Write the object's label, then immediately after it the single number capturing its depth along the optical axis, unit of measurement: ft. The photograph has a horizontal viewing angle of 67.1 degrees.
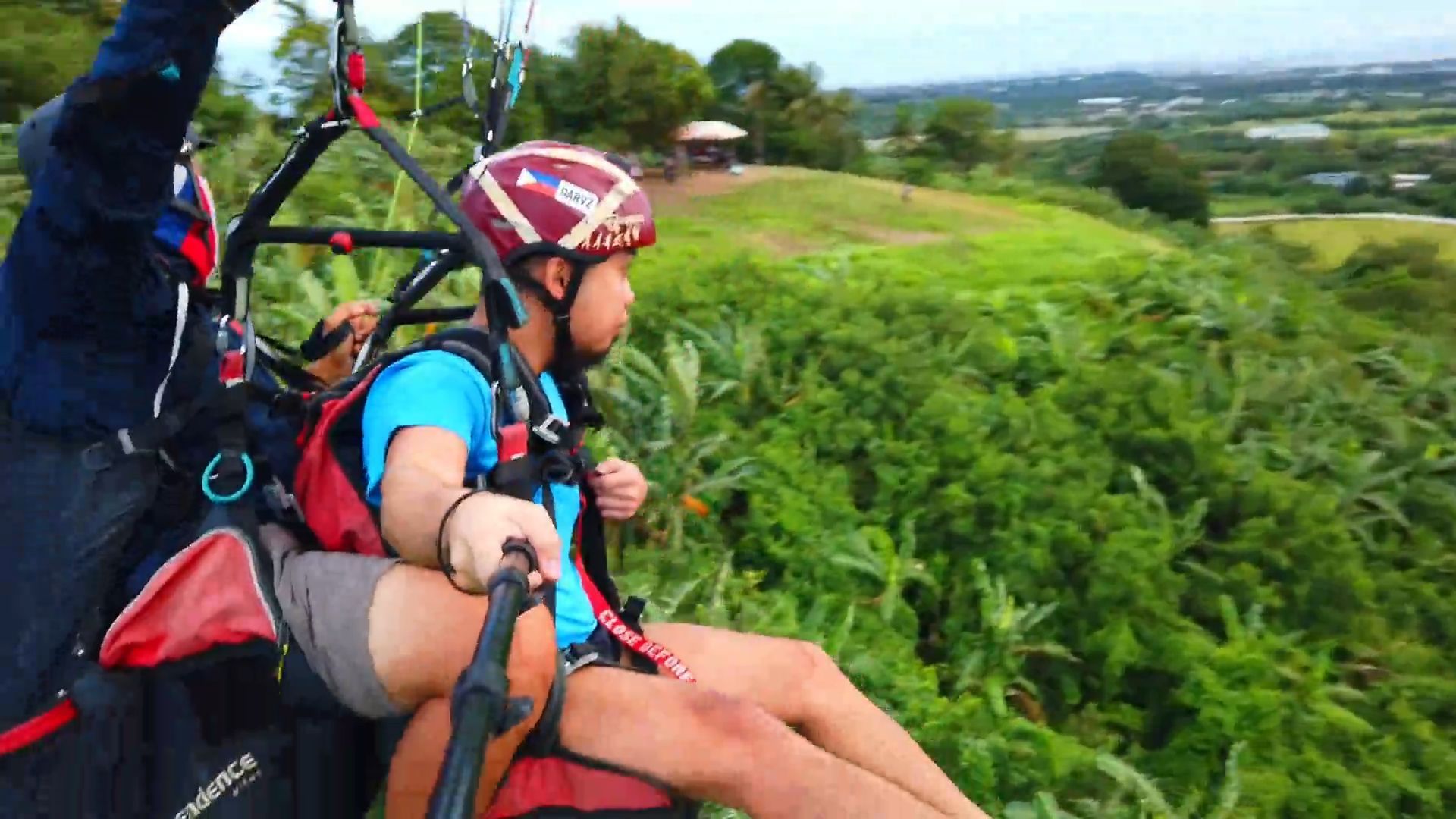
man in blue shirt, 5.83
